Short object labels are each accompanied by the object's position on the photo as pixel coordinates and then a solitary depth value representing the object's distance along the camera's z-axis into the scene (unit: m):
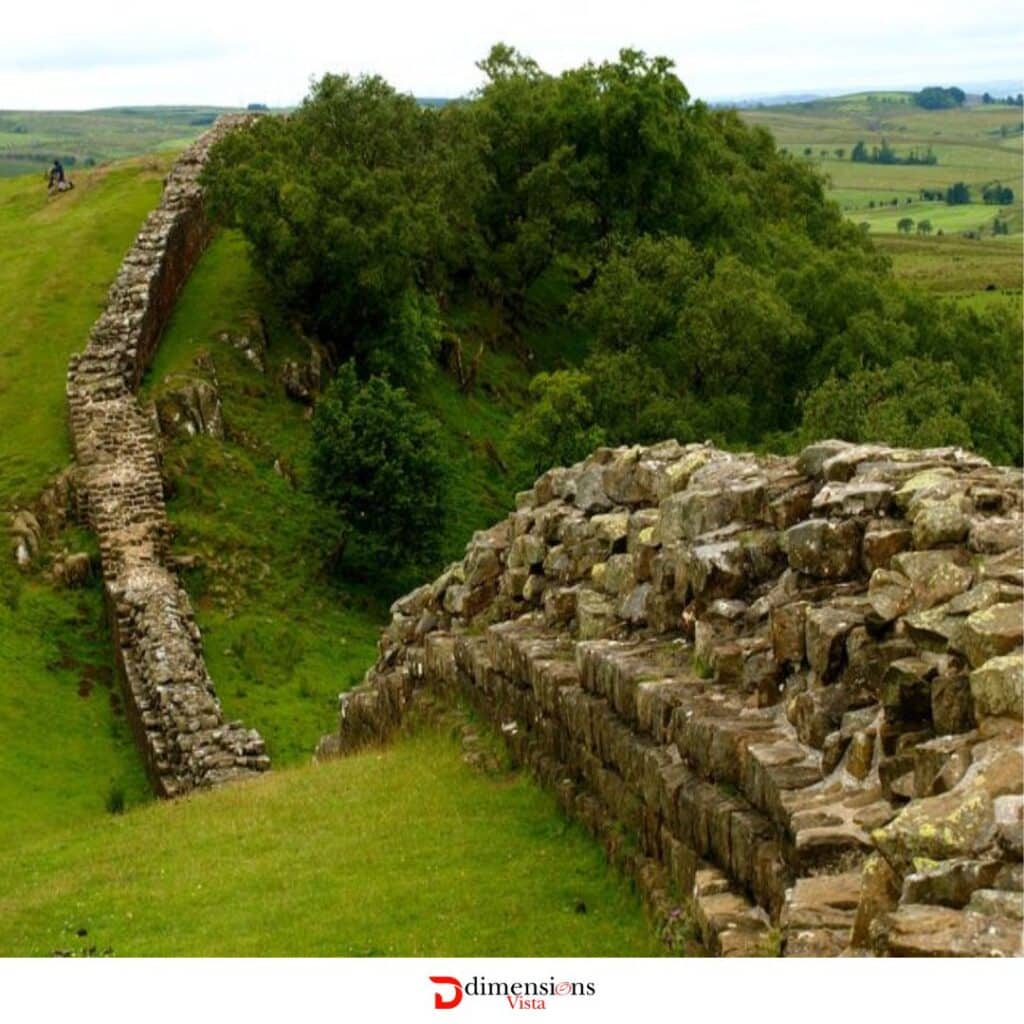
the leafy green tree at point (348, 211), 51.44
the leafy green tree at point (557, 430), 50.41
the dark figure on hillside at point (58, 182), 70.38
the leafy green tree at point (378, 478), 45.78
